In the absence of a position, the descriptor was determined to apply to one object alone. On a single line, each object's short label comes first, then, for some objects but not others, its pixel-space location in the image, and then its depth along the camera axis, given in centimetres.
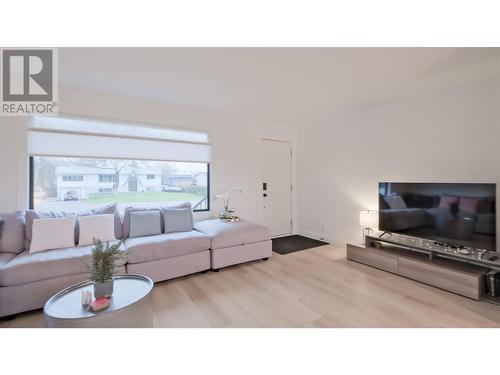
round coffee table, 141
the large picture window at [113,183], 300
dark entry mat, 397
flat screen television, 239
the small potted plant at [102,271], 160
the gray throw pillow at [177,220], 317
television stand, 229
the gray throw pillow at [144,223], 294
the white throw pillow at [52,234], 237
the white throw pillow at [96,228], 259
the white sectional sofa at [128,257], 200
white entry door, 466
